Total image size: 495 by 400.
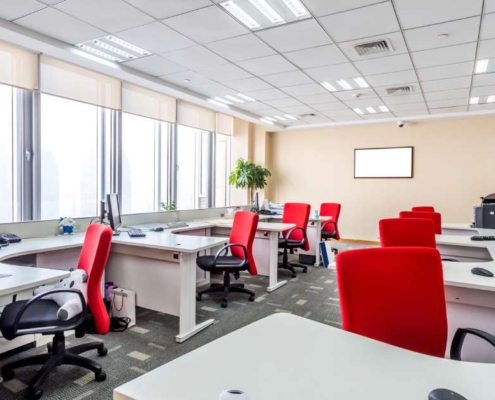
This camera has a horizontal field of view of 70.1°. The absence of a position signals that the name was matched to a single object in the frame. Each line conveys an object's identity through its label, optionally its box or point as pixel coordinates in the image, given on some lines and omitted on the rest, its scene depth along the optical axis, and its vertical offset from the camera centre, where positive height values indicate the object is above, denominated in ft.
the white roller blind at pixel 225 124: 24.07 +4.77
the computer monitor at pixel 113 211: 11.78 -0.73
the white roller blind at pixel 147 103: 17.01 +4.49
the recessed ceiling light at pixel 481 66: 13.75 +5.20
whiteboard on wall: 24.76 +2.23
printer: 13.97 -0.85
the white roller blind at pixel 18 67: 12.29 +4.39
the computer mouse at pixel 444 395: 2.74 -1.58
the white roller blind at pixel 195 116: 20.40 +4.58
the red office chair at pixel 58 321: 6.83 -2.62
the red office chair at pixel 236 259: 12.36 -2.44
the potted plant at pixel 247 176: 24.79 +1.12
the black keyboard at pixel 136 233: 11.88 -1.45
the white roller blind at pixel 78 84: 13.64 +4.42
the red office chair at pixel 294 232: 17.08 -1.98
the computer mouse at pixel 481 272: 6.62 -1.48
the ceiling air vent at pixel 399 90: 17.39 +5.22
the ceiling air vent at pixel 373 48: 12.19 +5.20
